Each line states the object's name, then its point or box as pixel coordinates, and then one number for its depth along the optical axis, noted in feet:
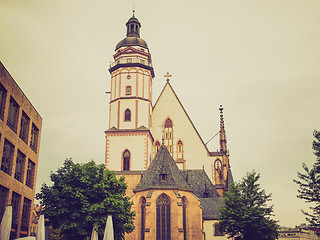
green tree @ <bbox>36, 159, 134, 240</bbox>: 100.48
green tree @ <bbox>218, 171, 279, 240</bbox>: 114.83
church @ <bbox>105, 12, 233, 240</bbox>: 133.59
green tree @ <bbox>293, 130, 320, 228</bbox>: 110.11
